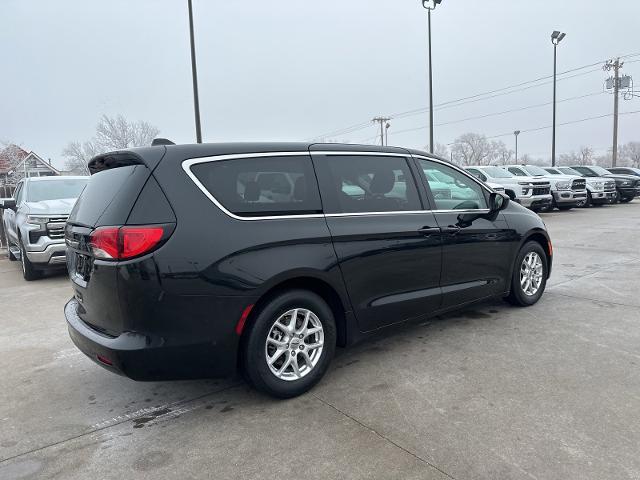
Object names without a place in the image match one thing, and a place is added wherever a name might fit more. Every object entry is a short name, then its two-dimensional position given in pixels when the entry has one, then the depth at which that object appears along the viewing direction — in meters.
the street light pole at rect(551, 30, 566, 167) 29.08
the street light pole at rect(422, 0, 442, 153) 22.30
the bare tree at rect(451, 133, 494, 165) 96.25
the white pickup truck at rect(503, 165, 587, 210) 17.66
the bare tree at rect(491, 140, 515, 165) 99.94
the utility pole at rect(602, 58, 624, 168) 36.72
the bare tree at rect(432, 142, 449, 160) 93.45
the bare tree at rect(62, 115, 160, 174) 48.62
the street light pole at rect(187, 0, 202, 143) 14.87
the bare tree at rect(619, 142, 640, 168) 102.19
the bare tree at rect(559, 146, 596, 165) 105.94
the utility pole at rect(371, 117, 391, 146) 59.78
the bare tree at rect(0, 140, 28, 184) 47.28
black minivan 2.90
